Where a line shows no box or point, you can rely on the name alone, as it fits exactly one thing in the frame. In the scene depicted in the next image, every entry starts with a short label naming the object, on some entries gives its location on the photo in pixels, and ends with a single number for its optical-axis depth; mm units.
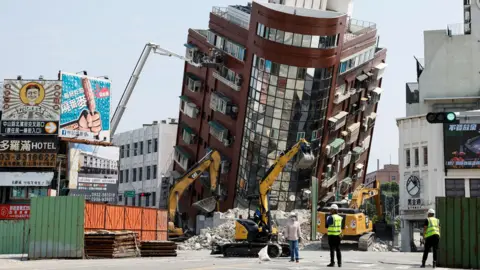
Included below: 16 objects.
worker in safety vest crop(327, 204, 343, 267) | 29750
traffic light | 32531
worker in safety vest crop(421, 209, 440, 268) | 30344
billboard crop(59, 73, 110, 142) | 87688
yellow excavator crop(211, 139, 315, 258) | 43972
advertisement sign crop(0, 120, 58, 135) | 86062
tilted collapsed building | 80000
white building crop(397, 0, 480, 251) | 75812
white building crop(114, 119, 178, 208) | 120562
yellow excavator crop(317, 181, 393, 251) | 60250
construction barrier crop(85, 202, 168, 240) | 43688
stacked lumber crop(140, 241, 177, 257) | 41562
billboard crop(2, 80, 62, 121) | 86562
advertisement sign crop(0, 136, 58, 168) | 85750
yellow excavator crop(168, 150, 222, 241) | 73000
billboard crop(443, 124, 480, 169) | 74062
